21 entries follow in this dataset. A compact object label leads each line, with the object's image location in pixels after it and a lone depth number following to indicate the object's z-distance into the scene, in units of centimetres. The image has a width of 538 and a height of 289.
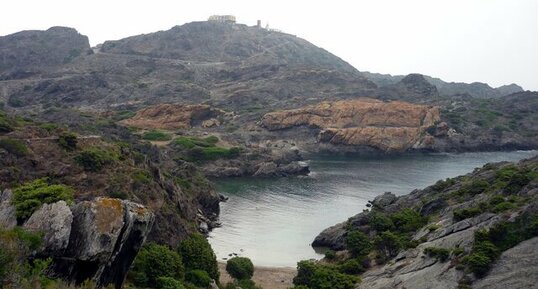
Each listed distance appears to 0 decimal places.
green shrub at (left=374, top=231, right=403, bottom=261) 4991
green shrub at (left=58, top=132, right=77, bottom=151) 5997
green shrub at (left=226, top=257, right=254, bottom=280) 4862
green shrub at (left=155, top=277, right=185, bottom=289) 3378
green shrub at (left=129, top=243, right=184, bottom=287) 3500
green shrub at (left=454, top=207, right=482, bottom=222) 4551
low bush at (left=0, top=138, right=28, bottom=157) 5587
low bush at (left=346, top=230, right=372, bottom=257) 5300
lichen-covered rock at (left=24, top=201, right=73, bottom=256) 2558
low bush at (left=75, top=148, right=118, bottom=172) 5759
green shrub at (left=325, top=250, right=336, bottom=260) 5631
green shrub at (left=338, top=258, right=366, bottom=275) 4828
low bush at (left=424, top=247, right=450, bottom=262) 3809
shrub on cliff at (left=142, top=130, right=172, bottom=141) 13850
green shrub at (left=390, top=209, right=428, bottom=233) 5600
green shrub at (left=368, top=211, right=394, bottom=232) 5830
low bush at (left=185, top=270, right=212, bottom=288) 4022
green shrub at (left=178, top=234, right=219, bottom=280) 4406
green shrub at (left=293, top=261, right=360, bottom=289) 4228
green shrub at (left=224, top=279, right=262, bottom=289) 4253
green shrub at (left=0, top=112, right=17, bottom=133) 6207
